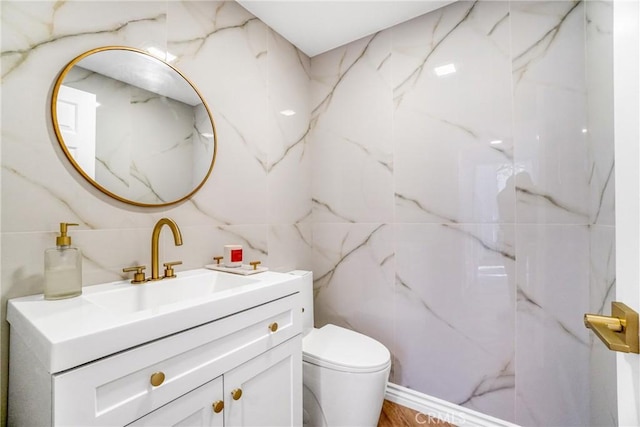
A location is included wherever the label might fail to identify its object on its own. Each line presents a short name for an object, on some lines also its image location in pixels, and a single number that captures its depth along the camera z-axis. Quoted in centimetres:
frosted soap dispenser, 84
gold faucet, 109
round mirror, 100
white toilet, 126
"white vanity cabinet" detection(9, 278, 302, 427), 58
